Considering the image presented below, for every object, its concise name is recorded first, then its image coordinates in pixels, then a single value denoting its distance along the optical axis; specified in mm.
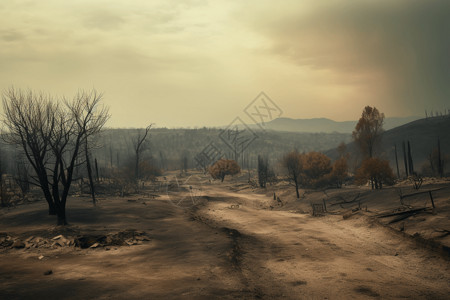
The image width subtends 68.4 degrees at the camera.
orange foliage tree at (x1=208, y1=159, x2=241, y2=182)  83000
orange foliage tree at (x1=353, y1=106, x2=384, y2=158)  52812
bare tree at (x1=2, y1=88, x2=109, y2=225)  21203
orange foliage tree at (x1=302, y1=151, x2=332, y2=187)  55684
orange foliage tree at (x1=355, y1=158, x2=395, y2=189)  42312
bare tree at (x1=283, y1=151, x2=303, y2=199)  60044
